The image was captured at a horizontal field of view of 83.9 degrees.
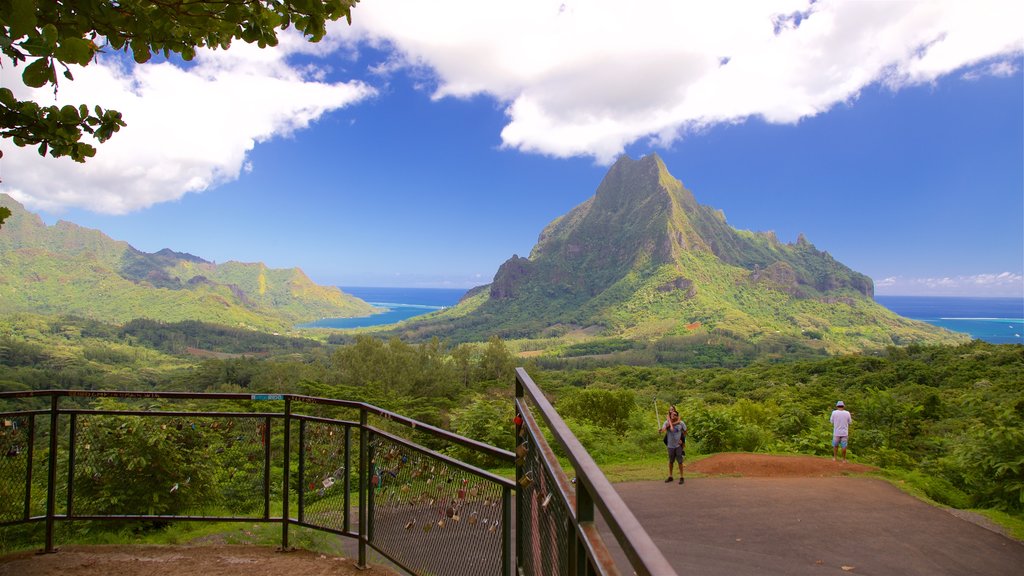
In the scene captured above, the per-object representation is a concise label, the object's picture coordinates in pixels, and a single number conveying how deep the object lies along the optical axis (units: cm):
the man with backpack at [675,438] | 1003
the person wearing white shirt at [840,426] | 1234
